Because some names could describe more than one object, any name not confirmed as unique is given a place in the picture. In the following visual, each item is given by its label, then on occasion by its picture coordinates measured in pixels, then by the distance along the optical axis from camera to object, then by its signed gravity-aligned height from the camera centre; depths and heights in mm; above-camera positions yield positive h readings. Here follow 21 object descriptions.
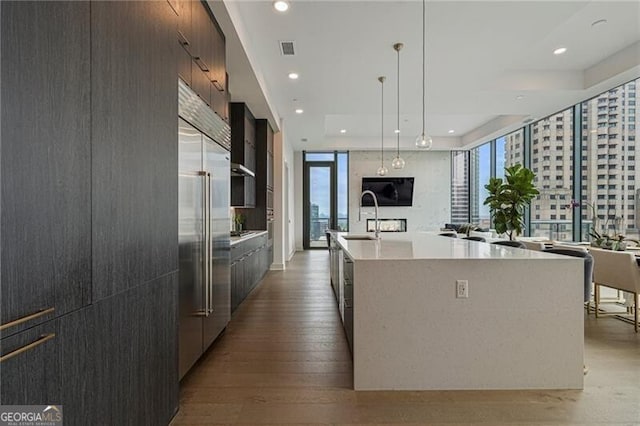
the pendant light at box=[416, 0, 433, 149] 3821 +794
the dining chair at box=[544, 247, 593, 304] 2805 -490
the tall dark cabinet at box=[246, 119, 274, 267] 6086 +480
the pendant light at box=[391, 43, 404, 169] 5138 +697
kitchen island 2201 -785
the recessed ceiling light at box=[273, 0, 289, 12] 3090 +1936
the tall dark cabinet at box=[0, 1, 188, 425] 934 -3
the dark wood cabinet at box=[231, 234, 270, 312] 3826 -815
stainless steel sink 4453 -416
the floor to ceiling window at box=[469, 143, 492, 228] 9617 +825
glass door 10508 +210
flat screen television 10438 +617
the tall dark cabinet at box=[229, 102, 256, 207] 5242 +955
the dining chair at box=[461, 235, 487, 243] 4270 -422
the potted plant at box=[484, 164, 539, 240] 4820 +137
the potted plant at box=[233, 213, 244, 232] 5621 -230
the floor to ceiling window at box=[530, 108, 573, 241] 6250 +654
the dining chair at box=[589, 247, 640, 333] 3256 -684
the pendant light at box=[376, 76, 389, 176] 5008 +1953
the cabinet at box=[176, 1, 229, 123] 2264 +1228
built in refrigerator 2186 -258
